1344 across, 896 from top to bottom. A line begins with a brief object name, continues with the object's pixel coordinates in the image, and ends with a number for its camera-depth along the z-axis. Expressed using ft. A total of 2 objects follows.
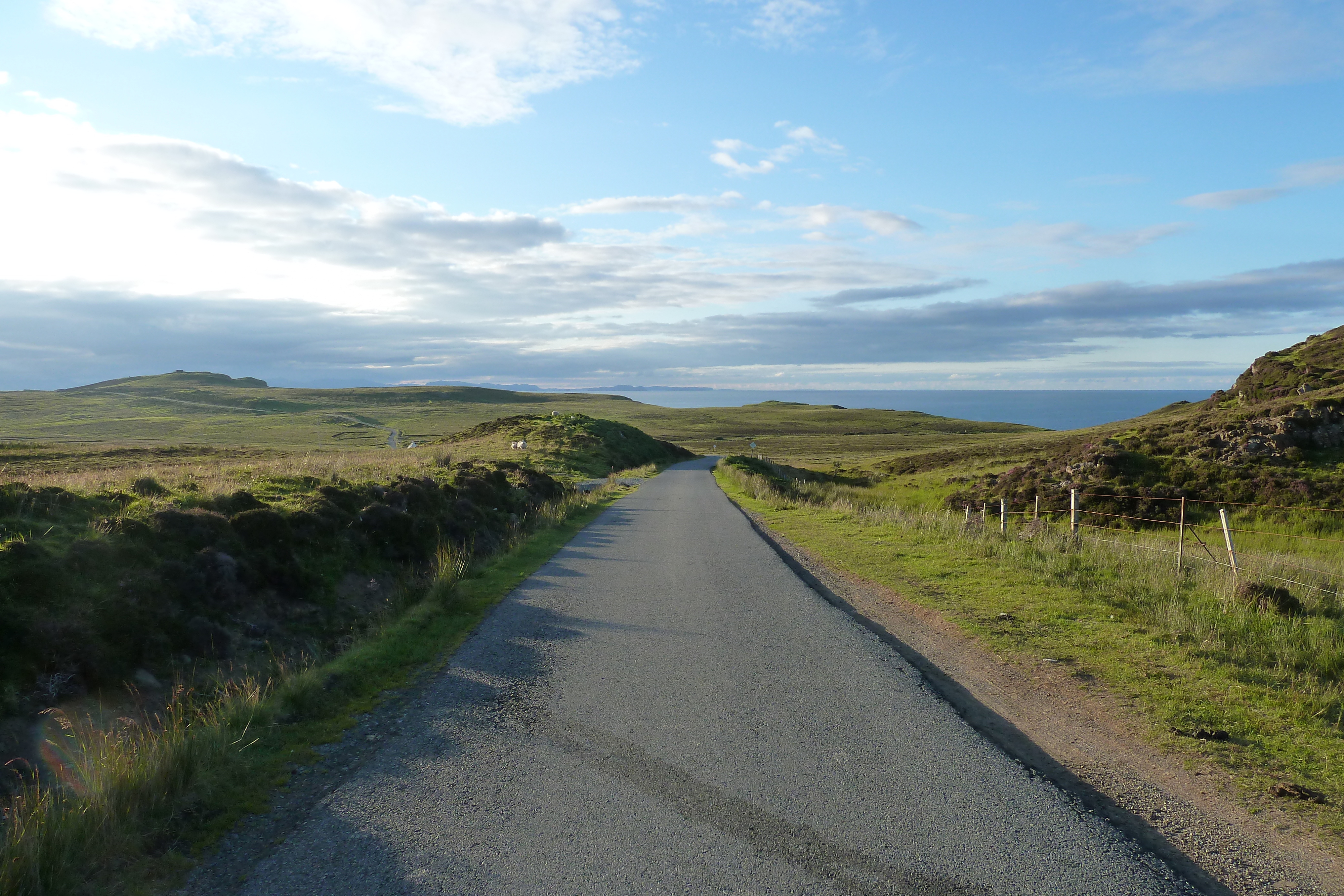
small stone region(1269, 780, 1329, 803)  16.19
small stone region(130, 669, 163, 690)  26.66
